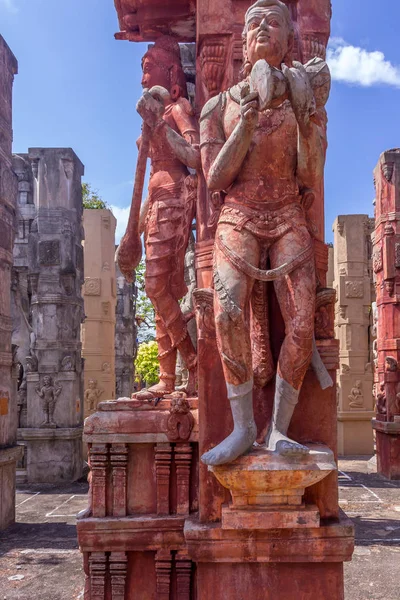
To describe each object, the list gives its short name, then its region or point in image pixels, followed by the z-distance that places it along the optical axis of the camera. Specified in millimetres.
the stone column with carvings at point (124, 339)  22766
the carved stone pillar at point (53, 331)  13930
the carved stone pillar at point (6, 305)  9609
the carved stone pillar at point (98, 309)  17891
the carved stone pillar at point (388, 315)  14000
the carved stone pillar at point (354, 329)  18047
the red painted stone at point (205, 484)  3607
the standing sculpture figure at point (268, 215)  3451
